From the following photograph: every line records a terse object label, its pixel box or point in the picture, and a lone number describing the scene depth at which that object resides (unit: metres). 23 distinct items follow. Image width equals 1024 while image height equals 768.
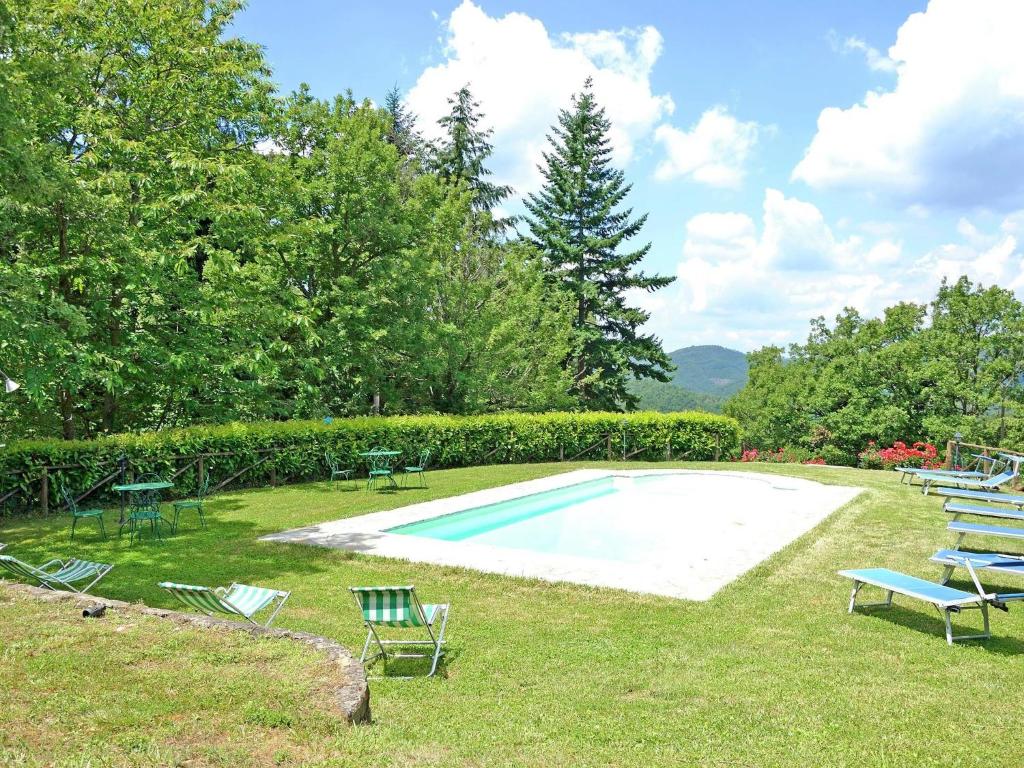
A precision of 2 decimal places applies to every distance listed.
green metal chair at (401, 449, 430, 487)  16.48
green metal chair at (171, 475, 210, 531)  11.20
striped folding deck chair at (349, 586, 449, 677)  5.71
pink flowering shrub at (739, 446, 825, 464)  29.52
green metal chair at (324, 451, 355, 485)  16.62
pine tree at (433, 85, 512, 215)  36.12
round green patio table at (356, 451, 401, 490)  15.84
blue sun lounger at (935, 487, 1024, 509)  12.05
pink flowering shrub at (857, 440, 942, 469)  26.02
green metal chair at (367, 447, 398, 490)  15.90
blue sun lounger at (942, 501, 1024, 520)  10.61
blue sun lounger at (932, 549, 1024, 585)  7.07
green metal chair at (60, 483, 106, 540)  10.20
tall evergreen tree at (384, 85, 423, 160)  36.72
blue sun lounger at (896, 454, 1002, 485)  16.19
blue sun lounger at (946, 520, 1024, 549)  8.55
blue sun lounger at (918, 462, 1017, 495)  14.62
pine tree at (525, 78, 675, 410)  37.53
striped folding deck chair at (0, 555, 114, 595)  7.07
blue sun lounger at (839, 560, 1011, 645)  6.28
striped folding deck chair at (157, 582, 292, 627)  5.70
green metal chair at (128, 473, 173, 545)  10.47
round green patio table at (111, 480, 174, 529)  10.87
